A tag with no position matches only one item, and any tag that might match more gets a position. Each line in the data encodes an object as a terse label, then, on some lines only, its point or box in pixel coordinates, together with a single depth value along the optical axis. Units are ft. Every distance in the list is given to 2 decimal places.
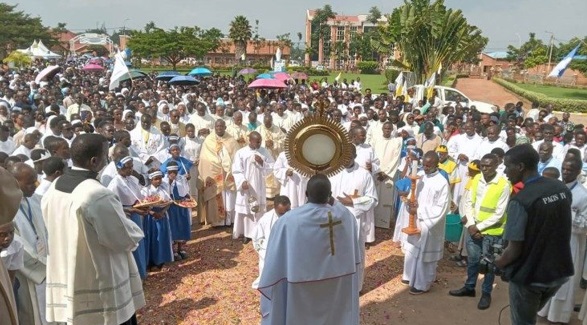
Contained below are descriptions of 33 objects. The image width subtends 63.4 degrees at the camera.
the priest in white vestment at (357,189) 21.82
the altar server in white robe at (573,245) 17.58
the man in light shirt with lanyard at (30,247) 13.10
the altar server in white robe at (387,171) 31.42
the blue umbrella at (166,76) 84.43
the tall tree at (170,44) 172.55
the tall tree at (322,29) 302.45
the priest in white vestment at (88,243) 12.14
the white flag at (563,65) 60.62
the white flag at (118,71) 47.42
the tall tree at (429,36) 89.76
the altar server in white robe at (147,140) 30.05
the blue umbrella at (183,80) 71.46
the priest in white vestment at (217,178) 30.42
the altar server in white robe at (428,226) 20.98
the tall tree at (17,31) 181.47
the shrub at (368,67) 223.30
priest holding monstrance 13.23
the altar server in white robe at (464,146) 30.78
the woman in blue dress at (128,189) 20.54
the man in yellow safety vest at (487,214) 18.84
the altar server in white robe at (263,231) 19.69
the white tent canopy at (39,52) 125.59
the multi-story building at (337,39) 273.33
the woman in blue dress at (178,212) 25.04
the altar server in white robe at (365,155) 27.20
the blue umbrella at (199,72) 91.41
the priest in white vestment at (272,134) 35.83
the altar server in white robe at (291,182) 27.61
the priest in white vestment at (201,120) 39.78
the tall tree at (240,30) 202.39
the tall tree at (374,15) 312.21
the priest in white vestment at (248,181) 28.24
